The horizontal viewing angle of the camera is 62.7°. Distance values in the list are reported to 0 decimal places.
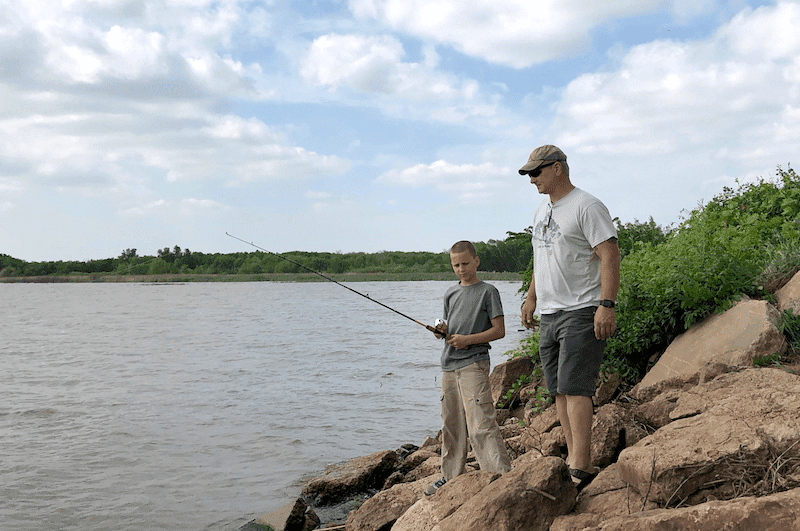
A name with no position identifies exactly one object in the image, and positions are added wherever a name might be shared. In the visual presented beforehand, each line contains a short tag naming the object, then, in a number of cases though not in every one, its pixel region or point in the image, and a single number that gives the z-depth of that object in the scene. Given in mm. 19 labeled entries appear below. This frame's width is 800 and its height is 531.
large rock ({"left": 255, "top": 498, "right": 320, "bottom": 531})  5383
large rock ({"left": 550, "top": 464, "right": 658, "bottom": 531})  3469
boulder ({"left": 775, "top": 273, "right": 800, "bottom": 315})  5930
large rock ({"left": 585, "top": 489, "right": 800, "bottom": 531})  2943
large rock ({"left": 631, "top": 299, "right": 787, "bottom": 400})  5465
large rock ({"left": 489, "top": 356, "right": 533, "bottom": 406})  7598
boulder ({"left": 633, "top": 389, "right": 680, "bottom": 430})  4914
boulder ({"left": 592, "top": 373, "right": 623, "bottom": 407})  6230
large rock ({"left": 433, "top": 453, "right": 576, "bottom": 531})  3539
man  4070
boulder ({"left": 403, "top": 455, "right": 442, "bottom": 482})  5801
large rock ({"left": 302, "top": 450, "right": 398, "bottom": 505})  6316
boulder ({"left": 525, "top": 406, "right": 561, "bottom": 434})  5570
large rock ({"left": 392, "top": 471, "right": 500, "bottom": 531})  4080
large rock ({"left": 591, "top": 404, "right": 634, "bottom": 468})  4520
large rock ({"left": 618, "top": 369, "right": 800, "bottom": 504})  3475
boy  4418
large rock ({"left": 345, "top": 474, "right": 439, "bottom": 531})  4734
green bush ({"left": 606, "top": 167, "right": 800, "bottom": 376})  6203
